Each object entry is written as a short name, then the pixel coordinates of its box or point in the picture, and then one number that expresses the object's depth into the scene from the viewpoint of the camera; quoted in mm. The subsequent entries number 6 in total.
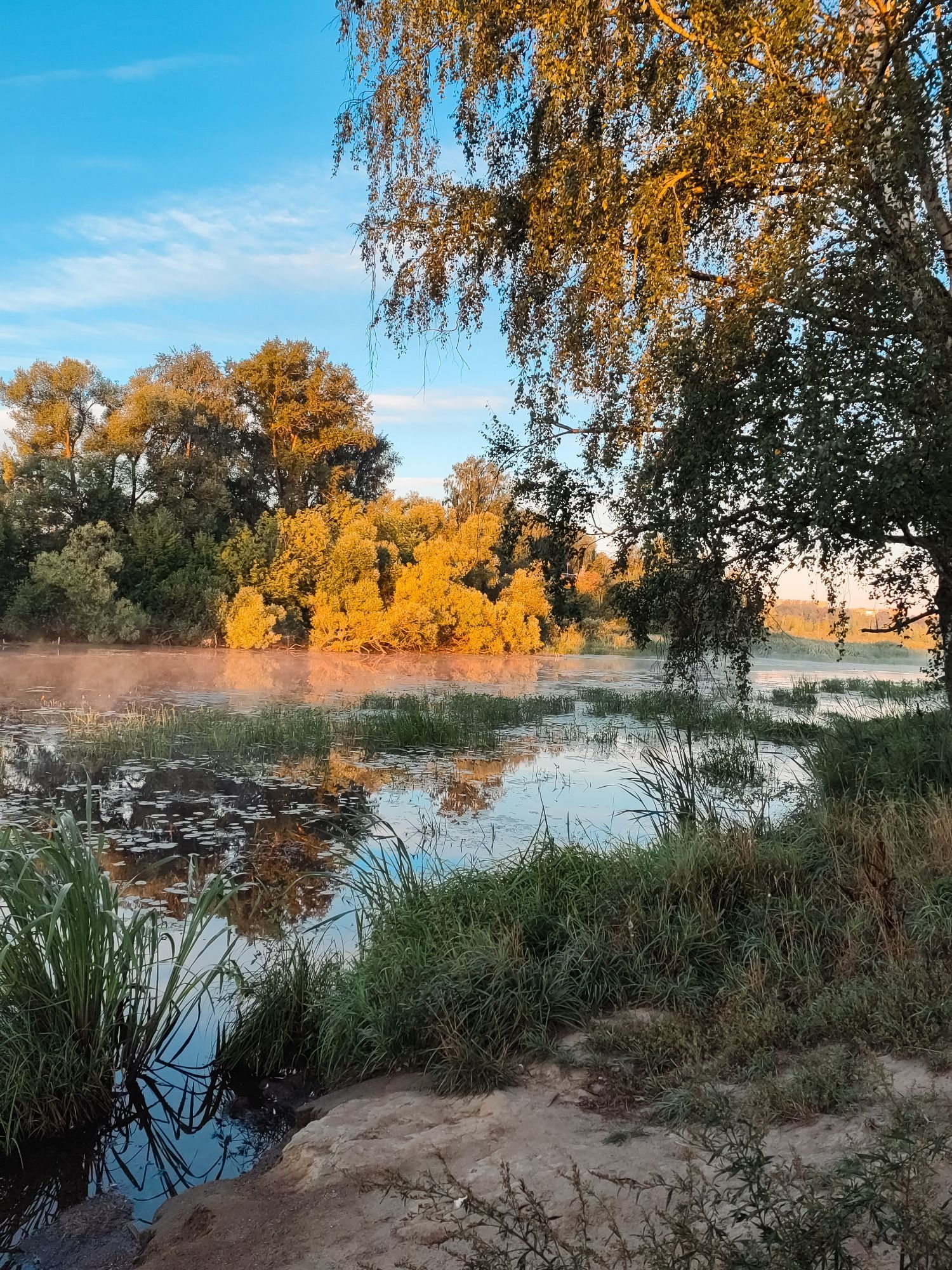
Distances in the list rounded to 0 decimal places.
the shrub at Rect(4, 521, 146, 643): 30156
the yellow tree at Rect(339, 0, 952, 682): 5633
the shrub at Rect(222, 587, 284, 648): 35688
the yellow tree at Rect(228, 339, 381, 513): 42656
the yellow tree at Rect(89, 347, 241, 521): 35719
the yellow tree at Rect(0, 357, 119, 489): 35062
